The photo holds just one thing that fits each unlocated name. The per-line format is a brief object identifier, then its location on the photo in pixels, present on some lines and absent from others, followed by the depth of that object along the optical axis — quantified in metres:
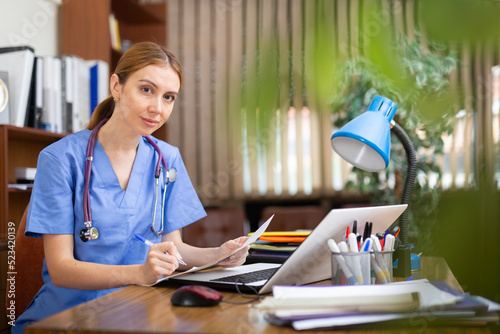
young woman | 1.09
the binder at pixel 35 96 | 1.91
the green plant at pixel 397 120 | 2.36
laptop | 0.80
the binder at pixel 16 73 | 1.80
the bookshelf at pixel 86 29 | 2.53
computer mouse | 0.76
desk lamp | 0.83
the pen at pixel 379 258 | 0.83
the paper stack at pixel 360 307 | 0.60
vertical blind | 3.54
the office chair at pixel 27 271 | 1.27
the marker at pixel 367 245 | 0.81
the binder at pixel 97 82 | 2.30
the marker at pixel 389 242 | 0.87
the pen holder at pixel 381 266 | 0.82
